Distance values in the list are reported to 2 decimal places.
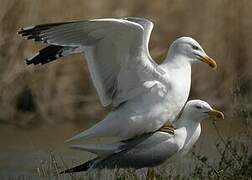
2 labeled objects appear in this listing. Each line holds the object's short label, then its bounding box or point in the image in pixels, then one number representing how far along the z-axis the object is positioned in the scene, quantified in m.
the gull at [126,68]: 16.58
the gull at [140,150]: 17.08
